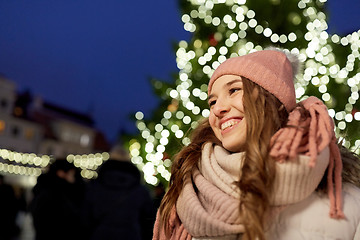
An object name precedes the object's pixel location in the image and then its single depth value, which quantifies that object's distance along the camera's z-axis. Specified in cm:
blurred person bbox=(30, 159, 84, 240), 464
